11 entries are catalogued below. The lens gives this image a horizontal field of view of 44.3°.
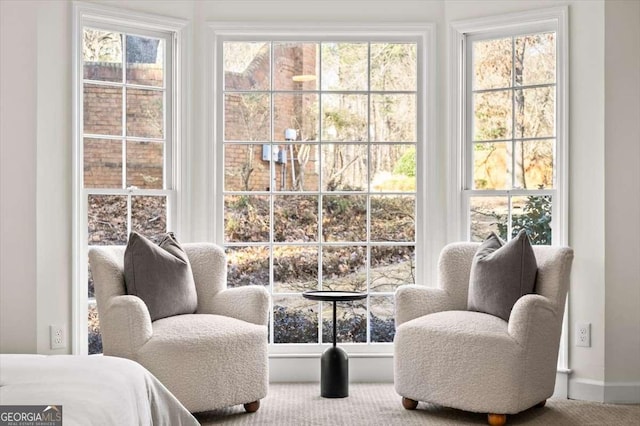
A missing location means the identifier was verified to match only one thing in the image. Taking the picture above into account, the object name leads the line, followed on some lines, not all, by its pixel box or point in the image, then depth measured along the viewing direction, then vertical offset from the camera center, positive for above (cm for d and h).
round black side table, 469 -98
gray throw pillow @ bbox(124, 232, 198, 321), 427 -41
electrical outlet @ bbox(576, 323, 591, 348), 466 -78
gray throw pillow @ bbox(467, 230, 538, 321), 435 -41
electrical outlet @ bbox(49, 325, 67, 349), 455 -77
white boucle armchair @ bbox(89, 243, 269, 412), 399 -71
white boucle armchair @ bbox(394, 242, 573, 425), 407 -79
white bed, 200 -51
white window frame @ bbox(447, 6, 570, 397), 477 +58
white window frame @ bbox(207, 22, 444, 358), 522 +59
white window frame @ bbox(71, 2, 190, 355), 468 +45
